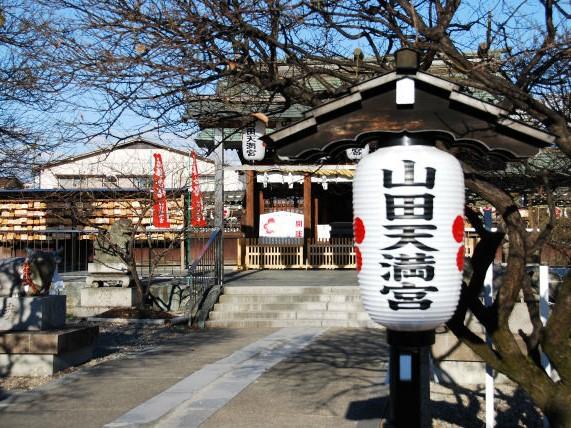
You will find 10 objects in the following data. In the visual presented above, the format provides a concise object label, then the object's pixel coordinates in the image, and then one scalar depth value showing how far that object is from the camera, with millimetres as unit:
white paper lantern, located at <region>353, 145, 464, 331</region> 4598
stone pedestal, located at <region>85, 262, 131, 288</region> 16562
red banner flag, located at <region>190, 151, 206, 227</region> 21322
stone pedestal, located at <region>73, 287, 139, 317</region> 16500
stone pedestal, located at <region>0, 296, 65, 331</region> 10133
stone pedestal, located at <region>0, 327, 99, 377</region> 9781
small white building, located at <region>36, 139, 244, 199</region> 18234
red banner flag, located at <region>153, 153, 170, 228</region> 17895
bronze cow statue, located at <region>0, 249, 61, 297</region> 10352
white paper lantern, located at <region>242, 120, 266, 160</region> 18219
